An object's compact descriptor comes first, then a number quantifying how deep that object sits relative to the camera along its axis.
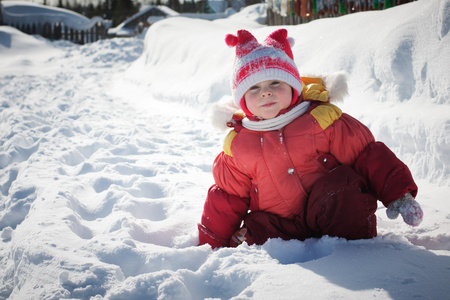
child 1.50
